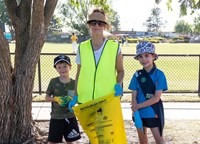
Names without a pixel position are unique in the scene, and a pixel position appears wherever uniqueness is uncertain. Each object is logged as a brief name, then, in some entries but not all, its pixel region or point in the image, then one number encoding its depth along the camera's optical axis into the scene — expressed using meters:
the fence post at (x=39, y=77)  8.92
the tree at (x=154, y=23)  148.12
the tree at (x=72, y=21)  75.85
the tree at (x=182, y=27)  127.31
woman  3.67
